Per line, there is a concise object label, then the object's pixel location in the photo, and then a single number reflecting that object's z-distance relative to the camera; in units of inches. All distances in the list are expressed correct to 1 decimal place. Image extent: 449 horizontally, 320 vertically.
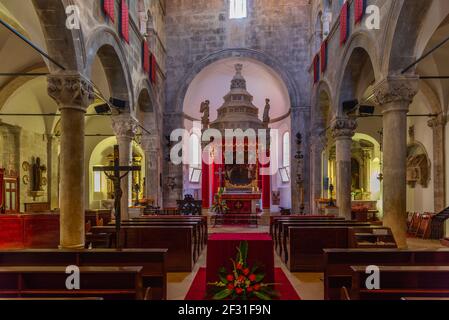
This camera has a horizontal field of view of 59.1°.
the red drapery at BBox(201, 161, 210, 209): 777.6
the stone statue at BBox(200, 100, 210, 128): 701.9
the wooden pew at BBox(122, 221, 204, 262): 325.7
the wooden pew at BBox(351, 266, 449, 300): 158.4
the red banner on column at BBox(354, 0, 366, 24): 381.1
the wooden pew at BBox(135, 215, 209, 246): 381.5
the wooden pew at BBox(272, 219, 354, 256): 332.2
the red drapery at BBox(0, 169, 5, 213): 514.0
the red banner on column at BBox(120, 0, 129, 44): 424.5
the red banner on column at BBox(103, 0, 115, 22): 368.0
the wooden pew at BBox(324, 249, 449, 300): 193.2
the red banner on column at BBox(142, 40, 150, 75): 541.3
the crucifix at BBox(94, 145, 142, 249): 222.2
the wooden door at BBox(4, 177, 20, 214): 553.6
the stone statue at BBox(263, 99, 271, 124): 698.2
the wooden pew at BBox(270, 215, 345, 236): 382.8
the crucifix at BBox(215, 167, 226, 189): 691.2
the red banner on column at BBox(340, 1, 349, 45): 434.9
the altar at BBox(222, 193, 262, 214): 629.0
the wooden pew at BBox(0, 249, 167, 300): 188.7
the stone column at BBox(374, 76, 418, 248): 317.7
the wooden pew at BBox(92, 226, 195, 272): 299.7
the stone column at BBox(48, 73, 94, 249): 299.0
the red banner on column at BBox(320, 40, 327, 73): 555.2
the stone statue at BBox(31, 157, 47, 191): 622.5
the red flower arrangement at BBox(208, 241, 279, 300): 146.0
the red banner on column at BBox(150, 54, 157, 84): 590.9
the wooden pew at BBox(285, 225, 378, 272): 297.3
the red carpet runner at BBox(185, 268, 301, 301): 224.9
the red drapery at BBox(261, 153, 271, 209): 784.9
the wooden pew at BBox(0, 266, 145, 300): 148.6
